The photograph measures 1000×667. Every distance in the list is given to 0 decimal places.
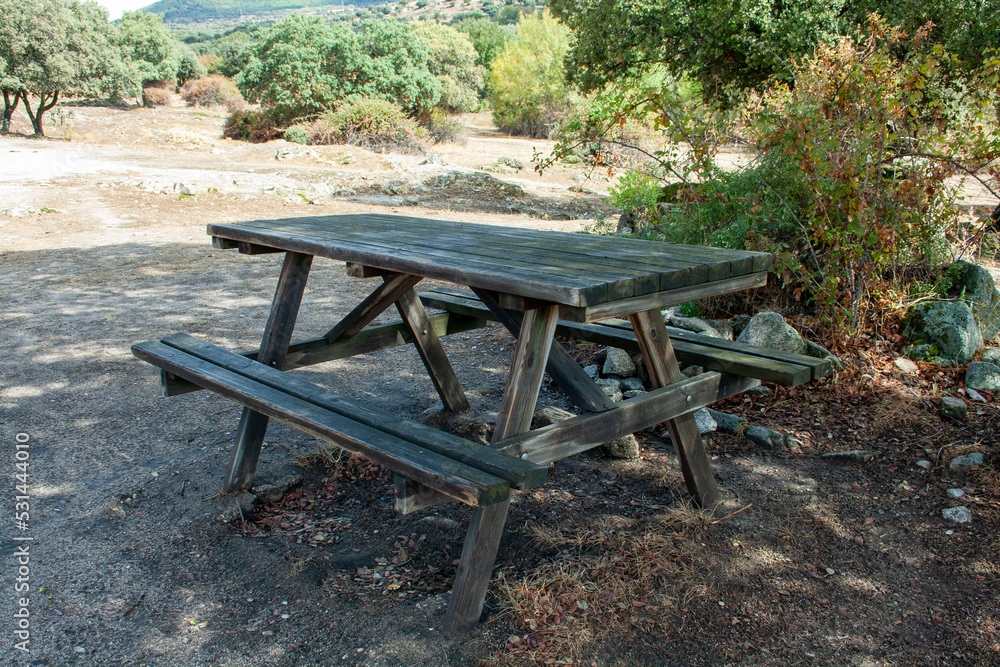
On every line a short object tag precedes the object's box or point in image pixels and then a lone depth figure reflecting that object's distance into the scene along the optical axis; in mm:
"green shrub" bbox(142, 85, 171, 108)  34281
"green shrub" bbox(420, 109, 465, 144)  22609
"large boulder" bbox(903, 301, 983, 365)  4121
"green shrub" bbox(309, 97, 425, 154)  18969
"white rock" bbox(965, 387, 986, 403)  3778
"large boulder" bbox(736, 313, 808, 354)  4121
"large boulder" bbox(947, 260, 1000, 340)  4469
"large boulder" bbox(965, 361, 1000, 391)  3883
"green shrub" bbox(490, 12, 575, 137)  27797
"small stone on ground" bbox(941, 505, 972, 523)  2836
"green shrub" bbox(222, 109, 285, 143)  21188
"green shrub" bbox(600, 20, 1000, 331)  3990
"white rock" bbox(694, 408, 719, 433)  3701
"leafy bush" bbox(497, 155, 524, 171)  18828
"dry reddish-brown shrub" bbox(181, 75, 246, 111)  32594
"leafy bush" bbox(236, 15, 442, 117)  20281
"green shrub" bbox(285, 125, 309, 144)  19125
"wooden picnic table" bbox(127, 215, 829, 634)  2105
